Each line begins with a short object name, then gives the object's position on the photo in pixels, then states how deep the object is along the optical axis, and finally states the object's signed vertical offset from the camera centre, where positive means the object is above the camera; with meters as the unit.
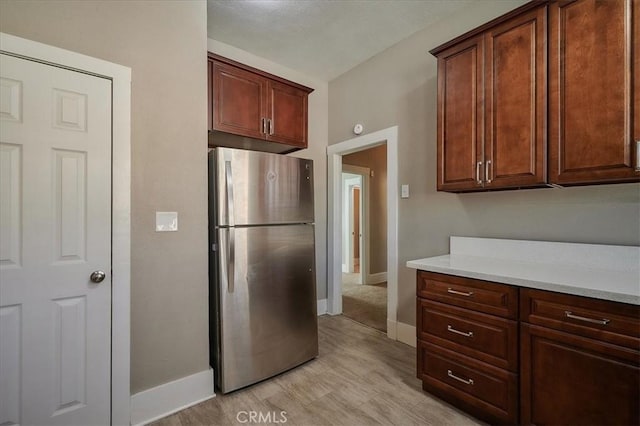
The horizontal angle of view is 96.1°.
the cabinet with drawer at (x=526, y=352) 1.20 -0.70
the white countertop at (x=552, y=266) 1.30 -0.32
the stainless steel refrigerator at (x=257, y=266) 1.95 -0.38
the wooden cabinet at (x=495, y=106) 1.67 +0.69
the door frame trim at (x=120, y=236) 1.62 -0.13
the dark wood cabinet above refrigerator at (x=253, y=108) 2.22 +0.90
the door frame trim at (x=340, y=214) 2.86 +0.00
